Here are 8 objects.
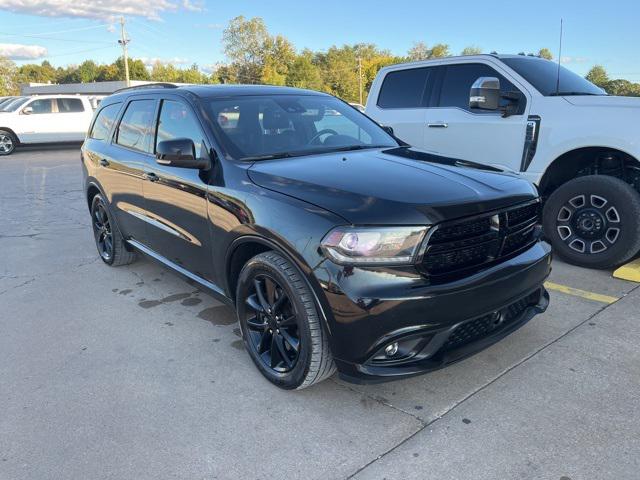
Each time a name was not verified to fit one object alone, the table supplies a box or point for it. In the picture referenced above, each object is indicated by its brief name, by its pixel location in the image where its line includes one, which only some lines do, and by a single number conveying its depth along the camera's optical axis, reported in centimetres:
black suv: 246
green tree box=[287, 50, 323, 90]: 7906
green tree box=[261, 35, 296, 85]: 8031
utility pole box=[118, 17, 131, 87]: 6331
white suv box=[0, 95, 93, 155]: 1731
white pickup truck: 446
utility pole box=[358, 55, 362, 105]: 7406
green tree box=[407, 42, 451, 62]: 8681
